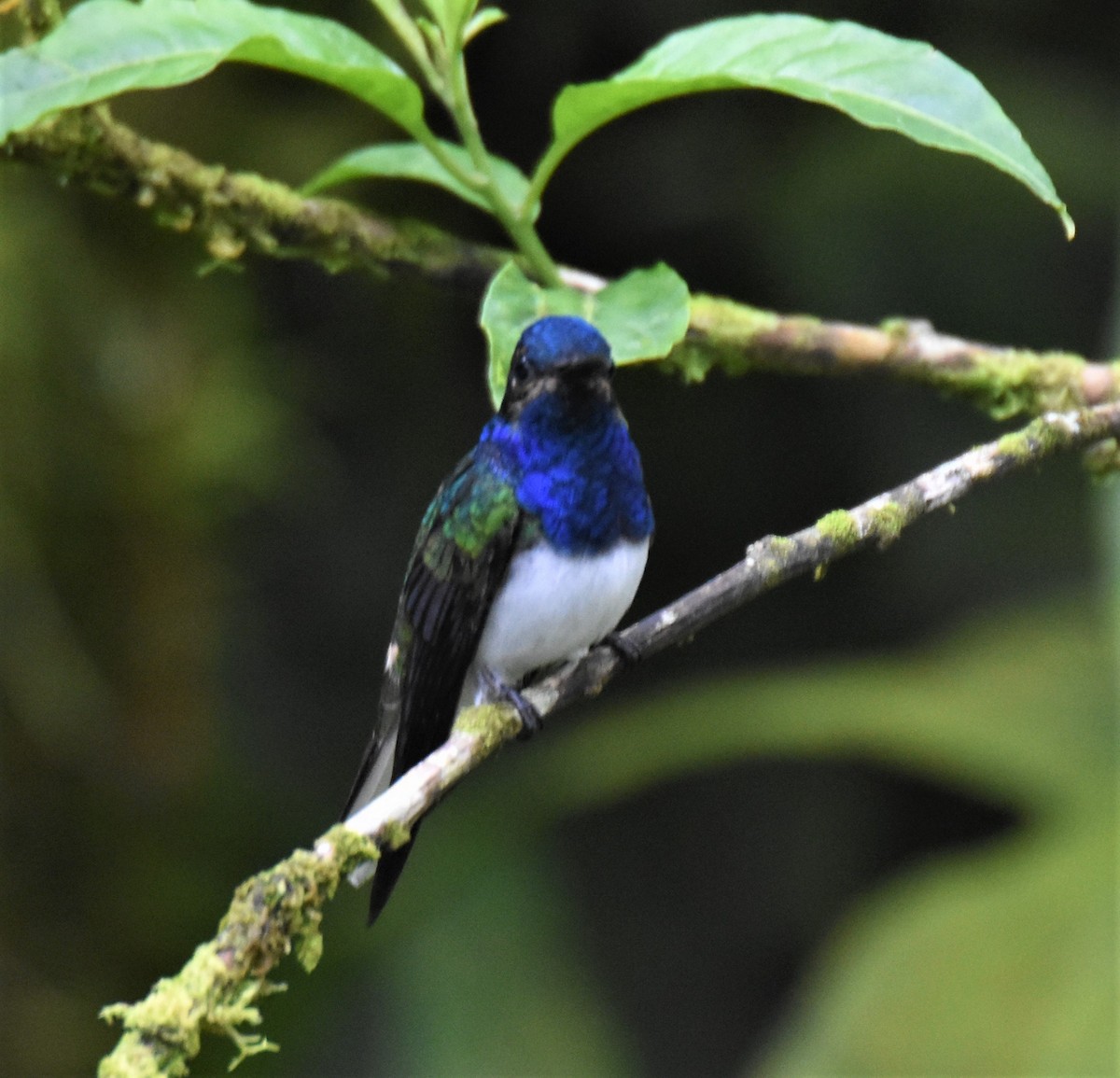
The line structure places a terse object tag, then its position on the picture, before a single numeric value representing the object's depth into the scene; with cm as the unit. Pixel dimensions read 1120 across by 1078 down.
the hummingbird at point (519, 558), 422
